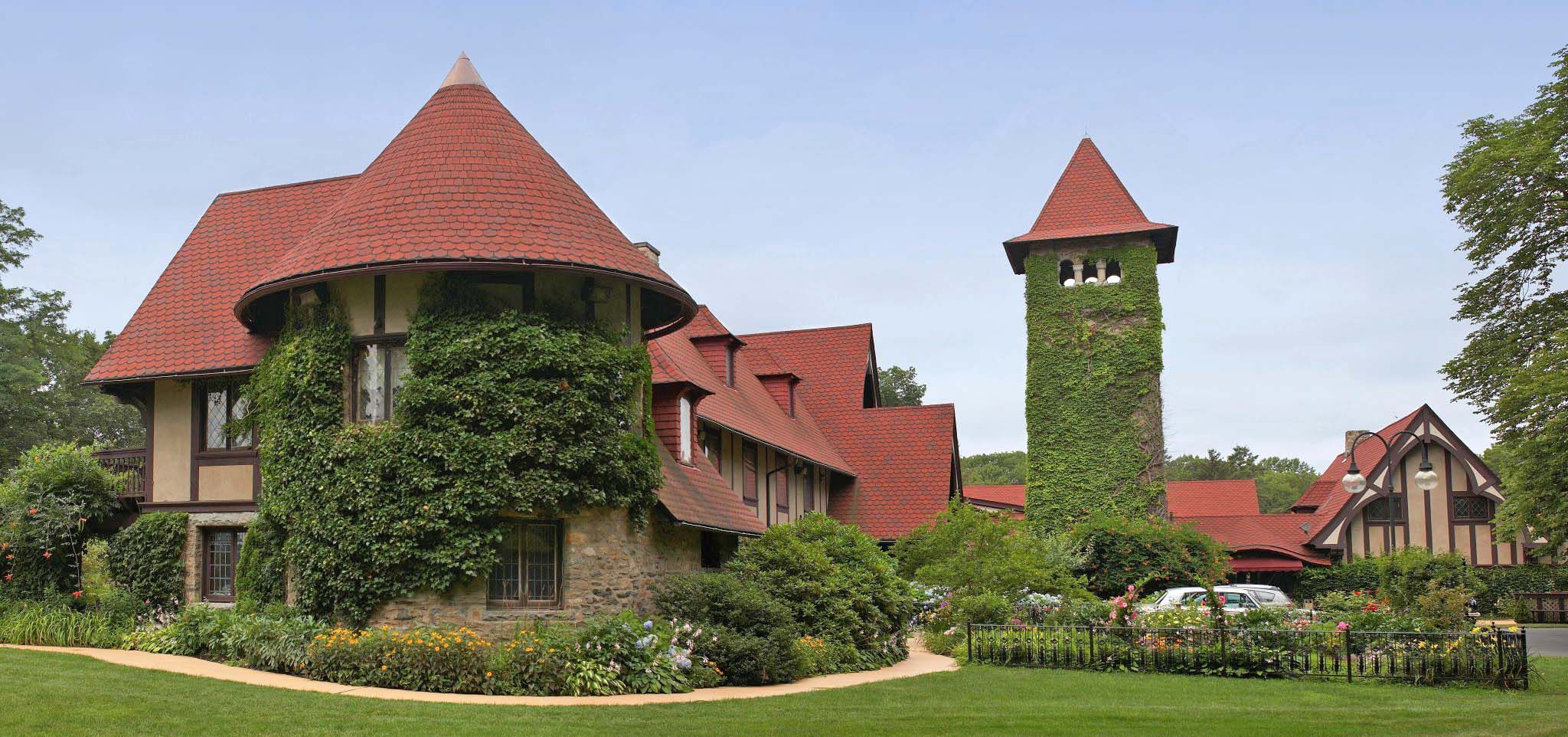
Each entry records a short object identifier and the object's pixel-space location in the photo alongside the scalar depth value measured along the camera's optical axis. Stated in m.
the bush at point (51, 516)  20.61
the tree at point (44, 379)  40.00
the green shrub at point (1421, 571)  31.61
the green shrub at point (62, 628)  18.67
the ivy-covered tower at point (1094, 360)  35.81
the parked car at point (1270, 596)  29.61
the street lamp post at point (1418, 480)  21.17
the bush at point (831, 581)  20.12
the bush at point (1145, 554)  33.44
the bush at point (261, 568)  18.30
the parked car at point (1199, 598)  26.92
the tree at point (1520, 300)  27.97
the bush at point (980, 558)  26.69
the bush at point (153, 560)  19.75
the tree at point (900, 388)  71.19
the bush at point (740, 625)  17.05
